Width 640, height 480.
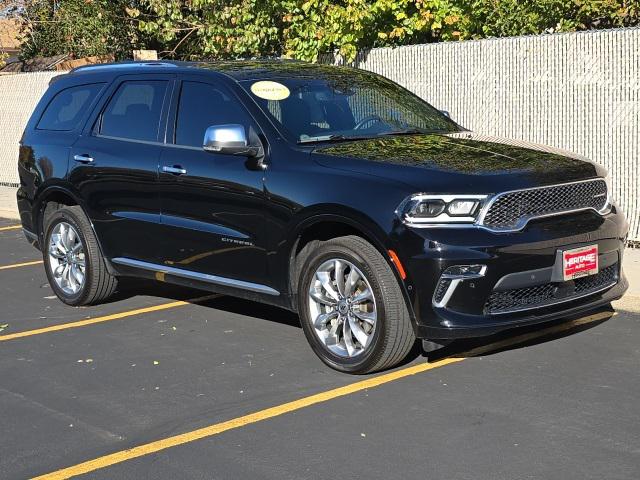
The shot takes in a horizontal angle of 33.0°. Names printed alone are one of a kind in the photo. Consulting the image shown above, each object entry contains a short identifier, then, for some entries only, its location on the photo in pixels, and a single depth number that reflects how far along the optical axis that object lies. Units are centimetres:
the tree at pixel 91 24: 2091
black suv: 604
